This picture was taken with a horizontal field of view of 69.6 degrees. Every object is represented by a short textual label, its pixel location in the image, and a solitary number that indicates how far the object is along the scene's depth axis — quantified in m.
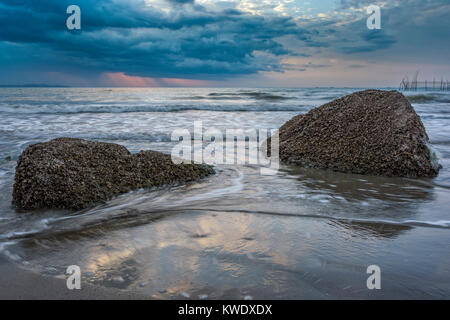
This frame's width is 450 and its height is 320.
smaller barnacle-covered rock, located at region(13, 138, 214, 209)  3.10
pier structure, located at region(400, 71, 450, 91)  48.53
